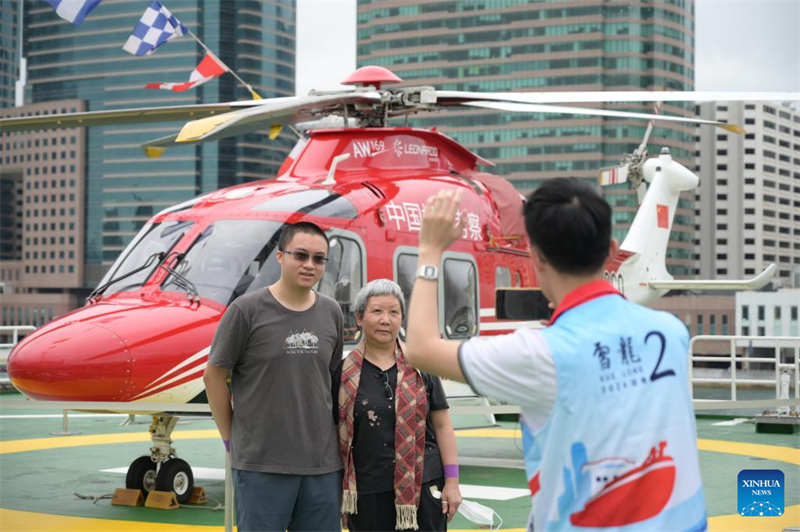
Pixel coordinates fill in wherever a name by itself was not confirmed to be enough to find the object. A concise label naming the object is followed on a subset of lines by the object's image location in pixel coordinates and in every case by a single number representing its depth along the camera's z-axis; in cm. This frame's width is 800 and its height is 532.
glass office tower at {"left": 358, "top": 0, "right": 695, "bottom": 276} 11288
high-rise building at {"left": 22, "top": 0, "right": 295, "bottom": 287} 12369
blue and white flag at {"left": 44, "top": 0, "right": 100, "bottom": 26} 862
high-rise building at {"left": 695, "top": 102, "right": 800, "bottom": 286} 11388
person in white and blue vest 224
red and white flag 1016
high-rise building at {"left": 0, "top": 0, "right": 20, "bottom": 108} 12298
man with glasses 402
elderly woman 399
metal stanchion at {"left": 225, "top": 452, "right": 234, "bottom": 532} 515
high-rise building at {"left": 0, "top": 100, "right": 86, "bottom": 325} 13050
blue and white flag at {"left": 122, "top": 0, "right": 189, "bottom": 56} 1012
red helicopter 689
